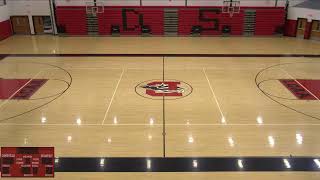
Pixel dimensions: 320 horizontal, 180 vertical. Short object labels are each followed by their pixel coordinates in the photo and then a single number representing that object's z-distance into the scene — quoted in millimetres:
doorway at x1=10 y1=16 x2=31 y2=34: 24984
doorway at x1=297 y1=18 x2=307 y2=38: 23219
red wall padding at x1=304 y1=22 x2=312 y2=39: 22786
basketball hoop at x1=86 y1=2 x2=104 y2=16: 24734
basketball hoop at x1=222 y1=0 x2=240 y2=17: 24609
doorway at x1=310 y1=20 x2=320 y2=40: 22391
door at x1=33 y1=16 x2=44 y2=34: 25094
